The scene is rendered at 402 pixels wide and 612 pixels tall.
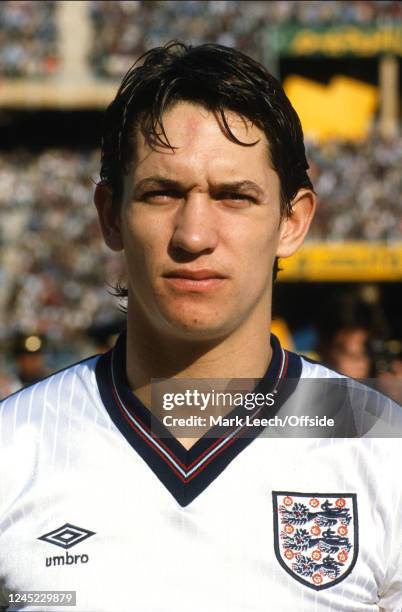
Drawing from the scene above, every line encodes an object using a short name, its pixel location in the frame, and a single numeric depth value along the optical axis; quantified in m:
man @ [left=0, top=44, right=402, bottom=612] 4.09
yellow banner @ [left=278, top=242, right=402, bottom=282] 21.26
